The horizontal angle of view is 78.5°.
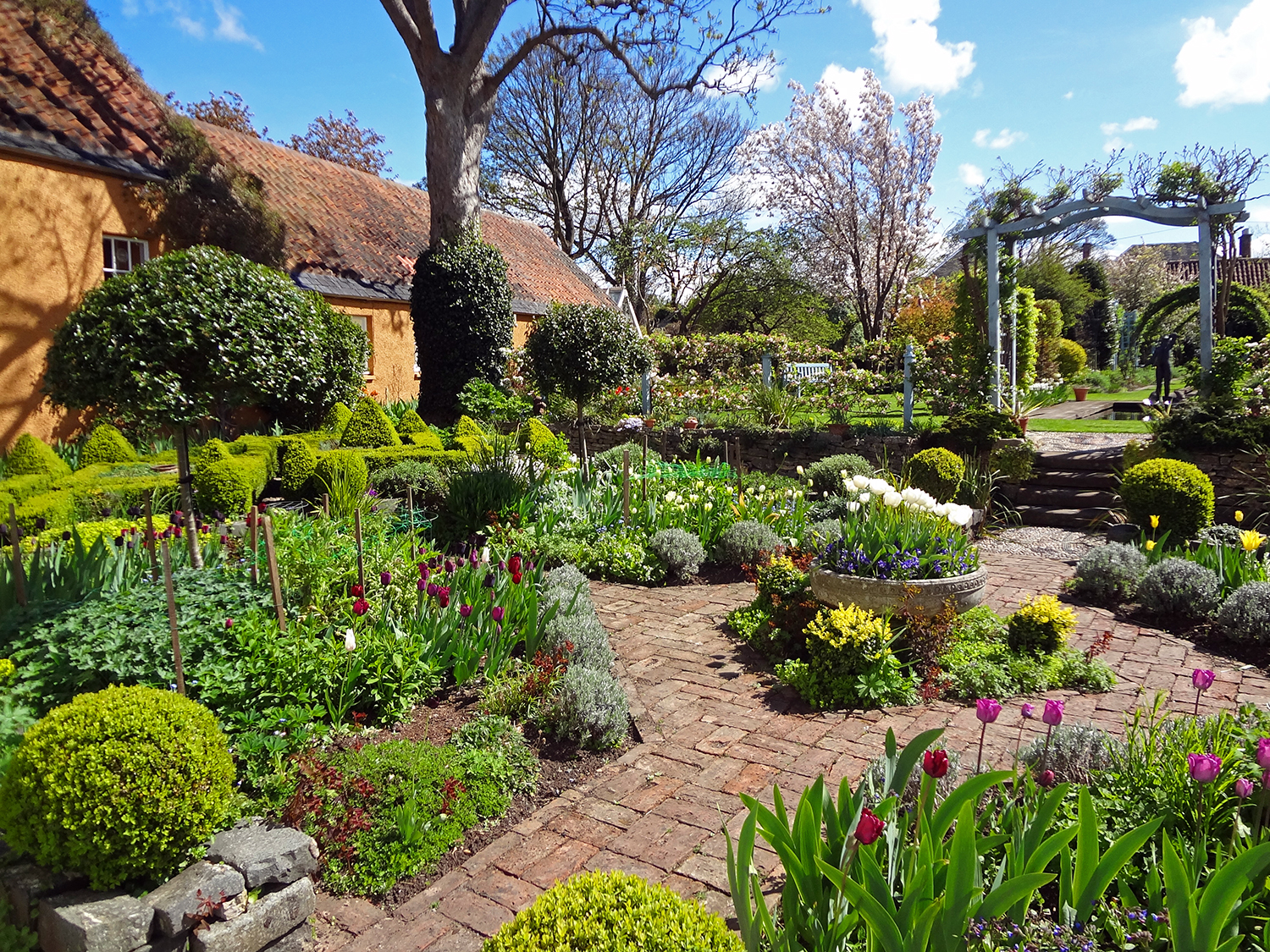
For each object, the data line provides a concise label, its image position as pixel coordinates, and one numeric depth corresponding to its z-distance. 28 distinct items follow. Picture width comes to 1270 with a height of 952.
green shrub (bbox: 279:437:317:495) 8.99
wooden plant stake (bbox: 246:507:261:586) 4.41
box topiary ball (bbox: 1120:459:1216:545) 7.50
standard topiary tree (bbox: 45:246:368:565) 4.66
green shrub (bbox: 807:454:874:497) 9.88
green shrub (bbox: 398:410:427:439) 12.99
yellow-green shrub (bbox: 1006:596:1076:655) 5.11
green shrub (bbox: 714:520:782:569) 7.43
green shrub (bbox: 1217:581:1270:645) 5.22
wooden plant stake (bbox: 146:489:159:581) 4.48
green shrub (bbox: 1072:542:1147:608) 6.46
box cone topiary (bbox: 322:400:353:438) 11.18
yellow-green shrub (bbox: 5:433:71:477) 8.80
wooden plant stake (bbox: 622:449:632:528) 7.93
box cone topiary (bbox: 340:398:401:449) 11.04
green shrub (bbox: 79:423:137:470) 9.84
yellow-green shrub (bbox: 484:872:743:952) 2.06
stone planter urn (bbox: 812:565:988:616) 4.97
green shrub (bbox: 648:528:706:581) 7.28
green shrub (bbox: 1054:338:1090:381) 23.62
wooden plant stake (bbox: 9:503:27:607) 3.84
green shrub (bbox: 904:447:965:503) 9.38
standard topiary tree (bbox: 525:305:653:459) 9.94
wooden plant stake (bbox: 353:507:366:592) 4.55
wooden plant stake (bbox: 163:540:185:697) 3.39
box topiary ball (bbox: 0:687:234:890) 2.62
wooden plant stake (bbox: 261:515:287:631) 4.02
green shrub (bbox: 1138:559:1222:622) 5.80
